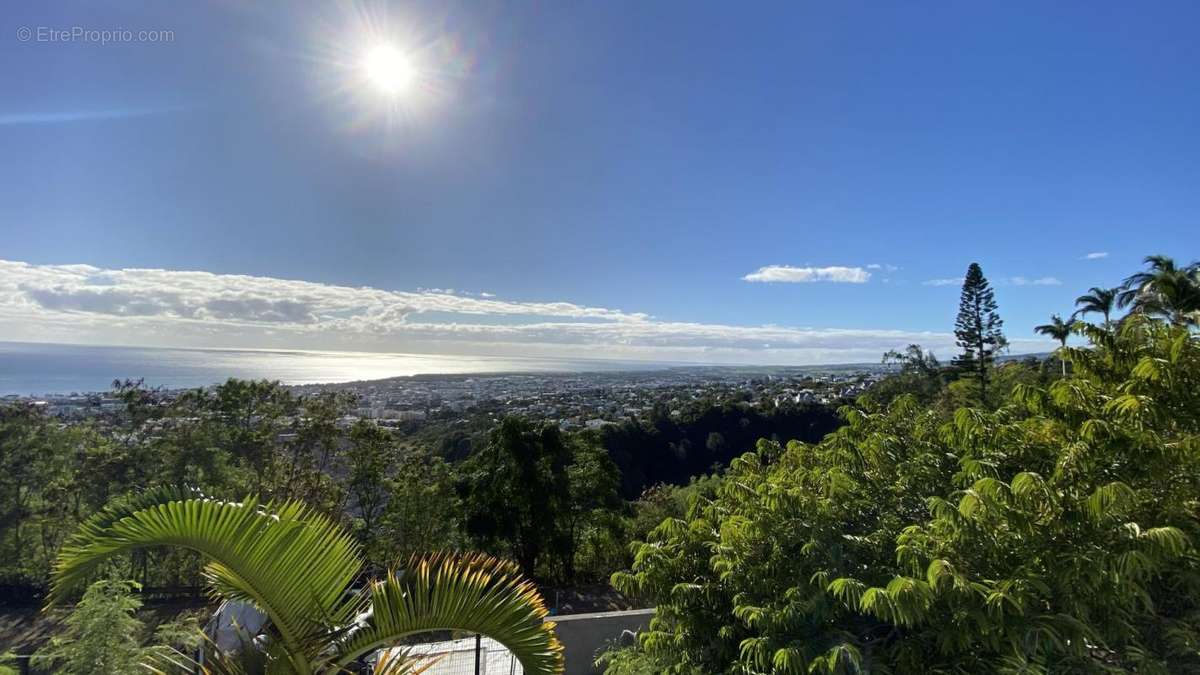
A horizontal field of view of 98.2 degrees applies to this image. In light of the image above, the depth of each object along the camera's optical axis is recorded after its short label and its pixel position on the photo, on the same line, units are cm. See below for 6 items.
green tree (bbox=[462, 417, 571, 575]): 1146
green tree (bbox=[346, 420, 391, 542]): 1231
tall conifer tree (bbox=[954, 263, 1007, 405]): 2259
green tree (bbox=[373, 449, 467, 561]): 1230
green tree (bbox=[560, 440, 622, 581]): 1242
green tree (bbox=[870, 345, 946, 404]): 2557
